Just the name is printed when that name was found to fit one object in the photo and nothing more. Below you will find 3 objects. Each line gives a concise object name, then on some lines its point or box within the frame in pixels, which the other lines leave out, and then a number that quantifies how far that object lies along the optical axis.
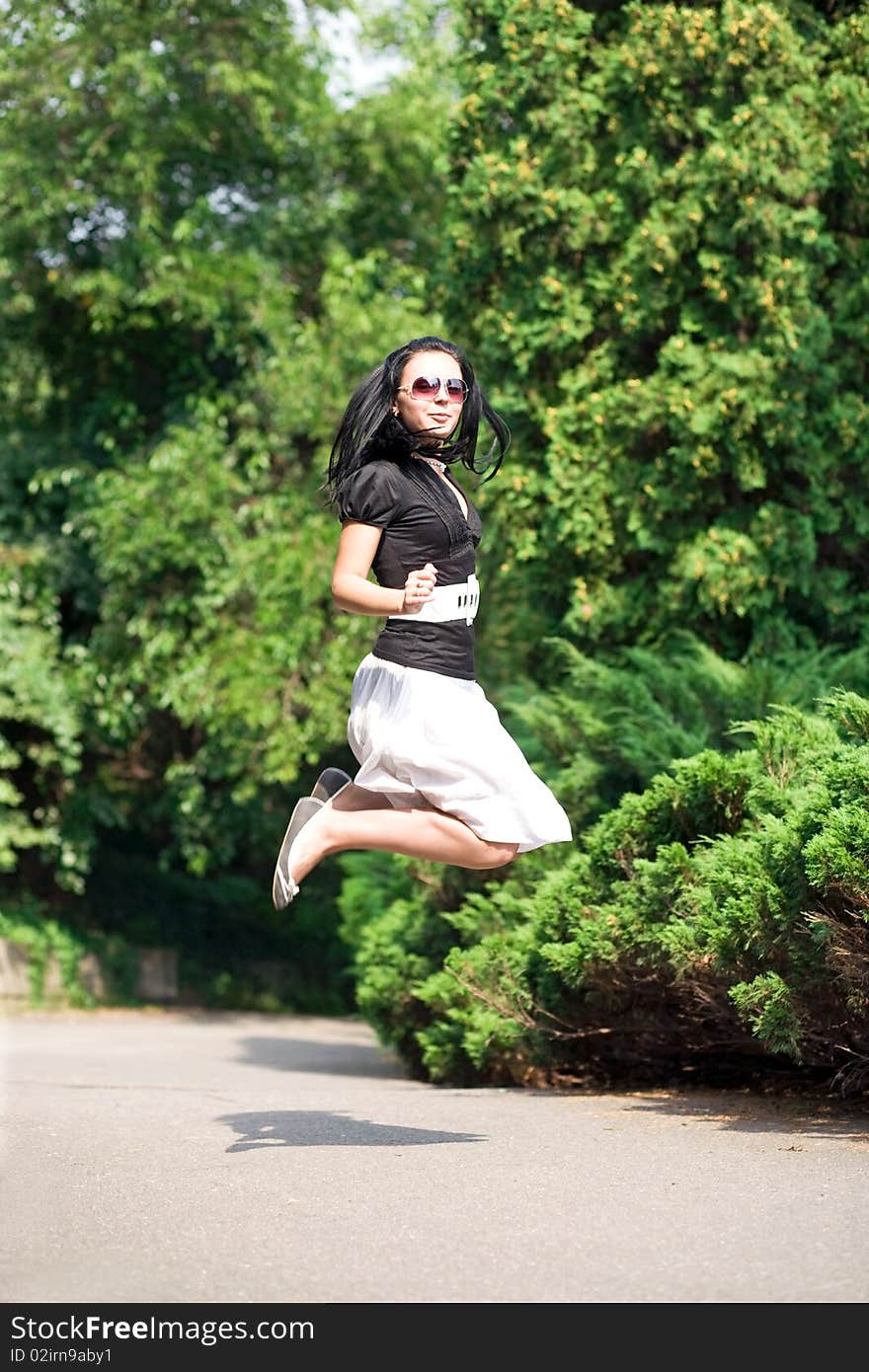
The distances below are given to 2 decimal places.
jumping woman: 5.37
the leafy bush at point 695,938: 6.12
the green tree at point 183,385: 17.23
